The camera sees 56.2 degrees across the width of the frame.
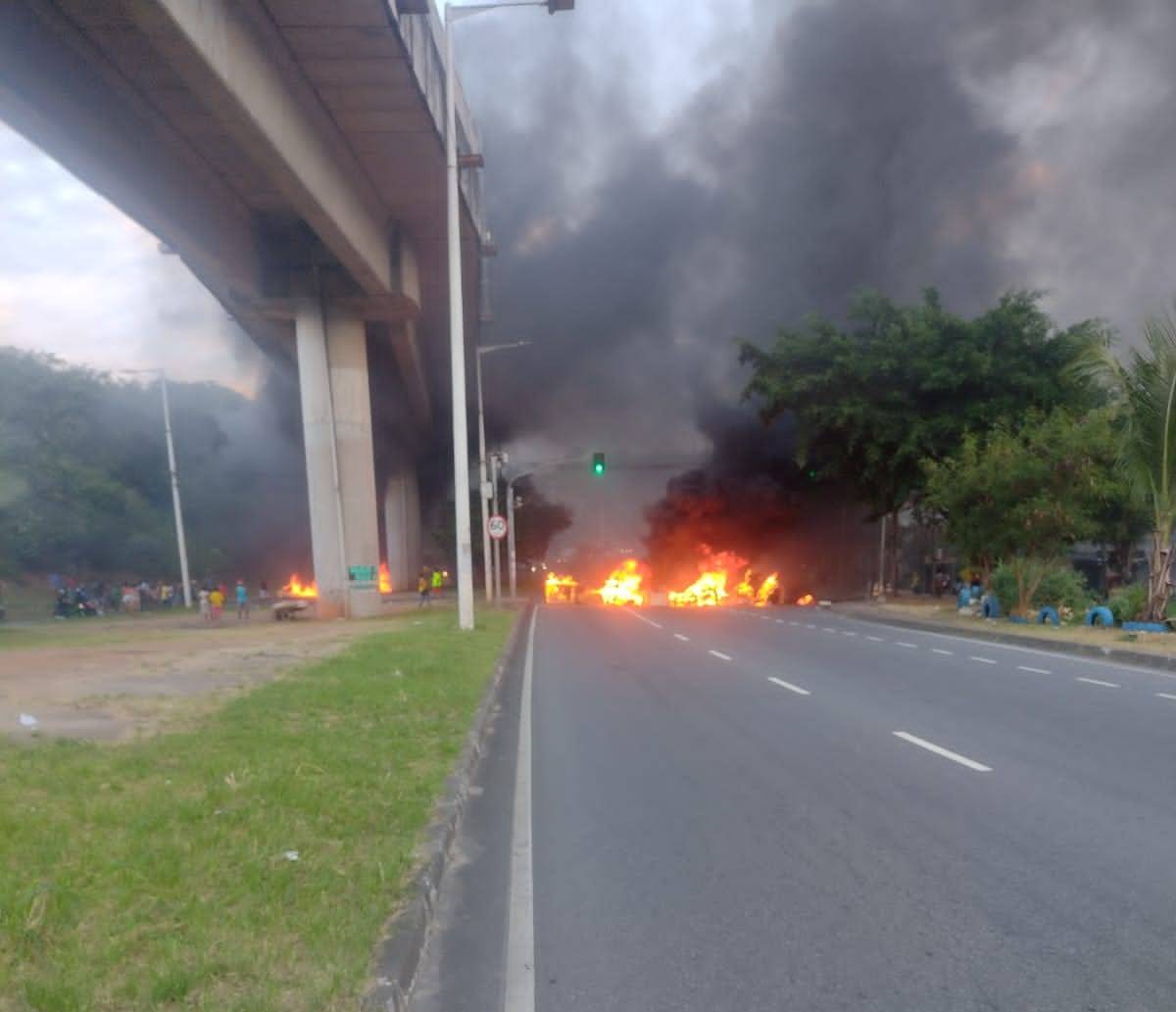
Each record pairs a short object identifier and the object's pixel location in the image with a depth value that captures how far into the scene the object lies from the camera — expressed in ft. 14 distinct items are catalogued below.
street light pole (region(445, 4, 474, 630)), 73.87
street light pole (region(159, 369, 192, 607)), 133.28
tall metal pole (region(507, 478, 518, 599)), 169.17
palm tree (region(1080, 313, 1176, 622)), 75.00
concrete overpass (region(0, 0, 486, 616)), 58.95
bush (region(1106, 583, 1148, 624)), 84.61
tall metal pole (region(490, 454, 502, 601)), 148.87
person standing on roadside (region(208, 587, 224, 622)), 112.68
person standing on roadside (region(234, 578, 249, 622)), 115.75
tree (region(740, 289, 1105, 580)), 130.31
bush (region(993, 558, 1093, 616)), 98.03
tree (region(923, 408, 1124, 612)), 89.61
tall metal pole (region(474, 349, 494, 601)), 129.05
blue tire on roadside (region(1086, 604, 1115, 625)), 86.53
